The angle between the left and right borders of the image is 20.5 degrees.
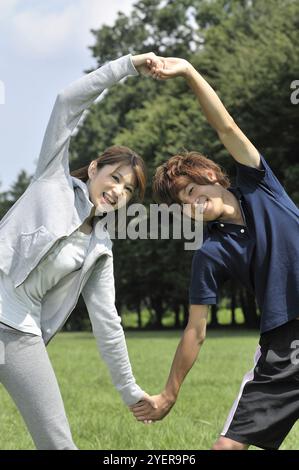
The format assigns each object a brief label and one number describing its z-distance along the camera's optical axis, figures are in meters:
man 3.85
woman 3.69
